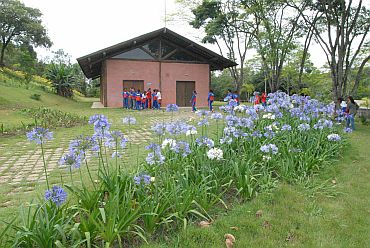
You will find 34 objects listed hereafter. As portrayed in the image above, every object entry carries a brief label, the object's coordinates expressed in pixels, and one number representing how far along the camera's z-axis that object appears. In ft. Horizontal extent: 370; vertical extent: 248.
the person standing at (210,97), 55.57
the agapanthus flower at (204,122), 13.69
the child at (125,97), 65.21
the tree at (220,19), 74.08
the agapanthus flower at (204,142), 12.12
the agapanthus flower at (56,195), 7.63
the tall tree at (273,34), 61.77
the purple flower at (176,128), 11.55
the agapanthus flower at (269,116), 18.23
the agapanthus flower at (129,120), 11.20
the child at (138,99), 60.34
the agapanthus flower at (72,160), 8.36
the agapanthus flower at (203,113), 13.89
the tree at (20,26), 109.19
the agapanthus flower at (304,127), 17.20
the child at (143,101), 61.87
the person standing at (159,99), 61.31
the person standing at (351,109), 33.62
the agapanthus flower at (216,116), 14.32
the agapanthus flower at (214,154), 11.38
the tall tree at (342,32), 42.43
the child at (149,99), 62.80
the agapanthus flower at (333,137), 16.38
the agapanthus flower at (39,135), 8.63
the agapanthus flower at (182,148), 11.27
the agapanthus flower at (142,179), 9.52
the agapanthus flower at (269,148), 13.12
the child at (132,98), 61.88
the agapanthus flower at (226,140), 13.22
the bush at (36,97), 71.06
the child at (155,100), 62.41
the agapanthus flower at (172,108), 13.32
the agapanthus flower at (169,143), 11.76
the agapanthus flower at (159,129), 11.47
